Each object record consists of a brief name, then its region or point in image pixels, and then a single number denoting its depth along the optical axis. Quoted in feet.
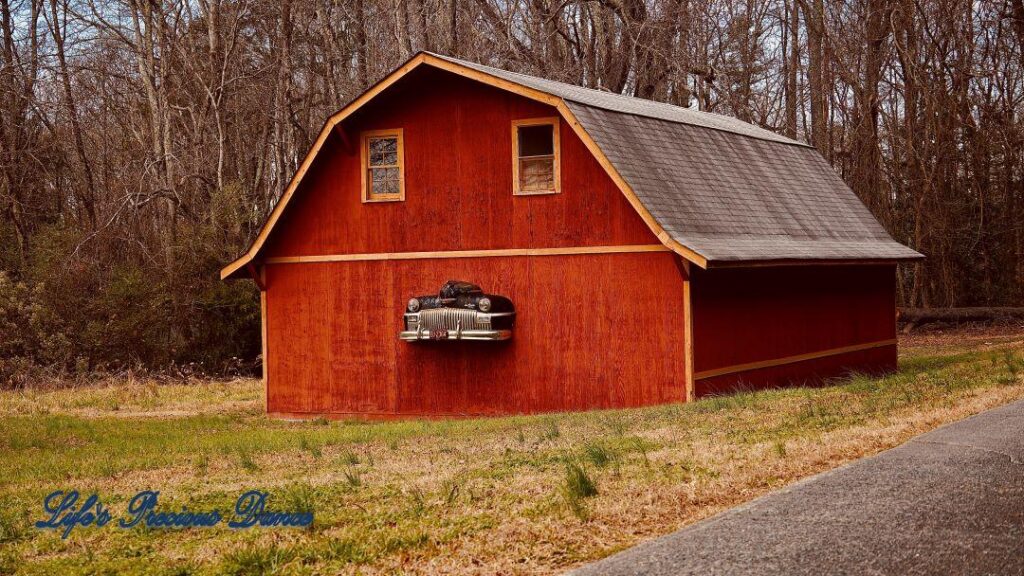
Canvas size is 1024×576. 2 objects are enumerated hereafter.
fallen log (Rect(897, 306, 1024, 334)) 111.86
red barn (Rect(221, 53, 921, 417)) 59.93
